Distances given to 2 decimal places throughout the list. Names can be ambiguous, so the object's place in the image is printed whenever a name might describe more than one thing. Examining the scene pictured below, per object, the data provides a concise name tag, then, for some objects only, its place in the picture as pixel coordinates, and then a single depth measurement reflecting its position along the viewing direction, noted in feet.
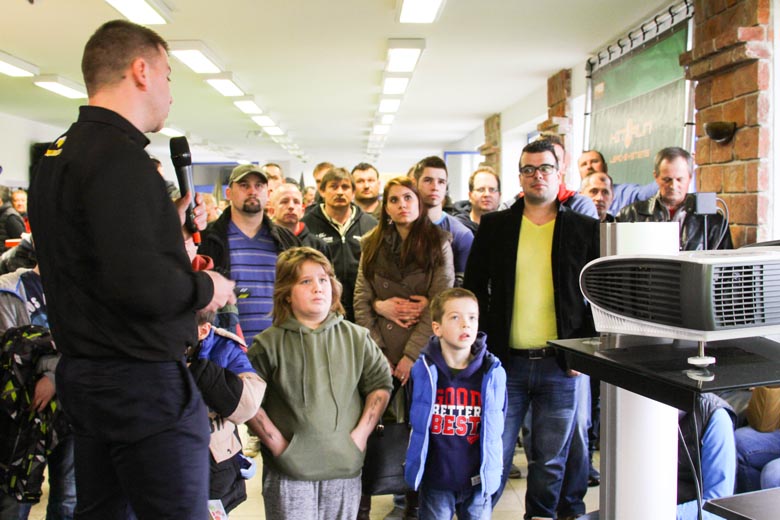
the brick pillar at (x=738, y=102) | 9.84
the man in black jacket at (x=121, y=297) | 4.17
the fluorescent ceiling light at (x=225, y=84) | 20.93
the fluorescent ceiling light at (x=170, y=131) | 35.37
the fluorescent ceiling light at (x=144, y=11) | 13.51
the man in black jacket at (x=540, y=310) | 7.45
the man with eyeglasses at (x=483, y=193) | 13.15
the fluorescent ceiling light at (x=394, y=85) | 21.48
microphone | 5.54
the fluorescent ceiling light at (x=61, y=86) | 21.86
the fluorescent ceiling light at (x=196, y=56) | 17.06
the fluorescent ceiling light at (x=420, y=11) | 13.56
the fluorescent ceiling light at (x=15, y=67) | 19.13
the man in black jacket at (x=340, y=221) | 10.71
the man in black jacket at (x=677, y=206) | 9.22
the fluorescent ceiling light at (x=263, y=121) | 31.35
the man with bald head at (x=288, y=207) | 11.64
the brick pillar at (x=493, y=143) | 30.73
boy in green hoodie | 6.57
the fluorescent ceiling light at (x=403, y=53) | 17.08
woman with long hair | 8.62
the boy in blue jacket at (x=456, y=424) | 6.65
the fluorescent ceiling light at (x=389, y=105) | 26.32
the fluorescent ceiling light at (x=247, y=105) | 25.85
